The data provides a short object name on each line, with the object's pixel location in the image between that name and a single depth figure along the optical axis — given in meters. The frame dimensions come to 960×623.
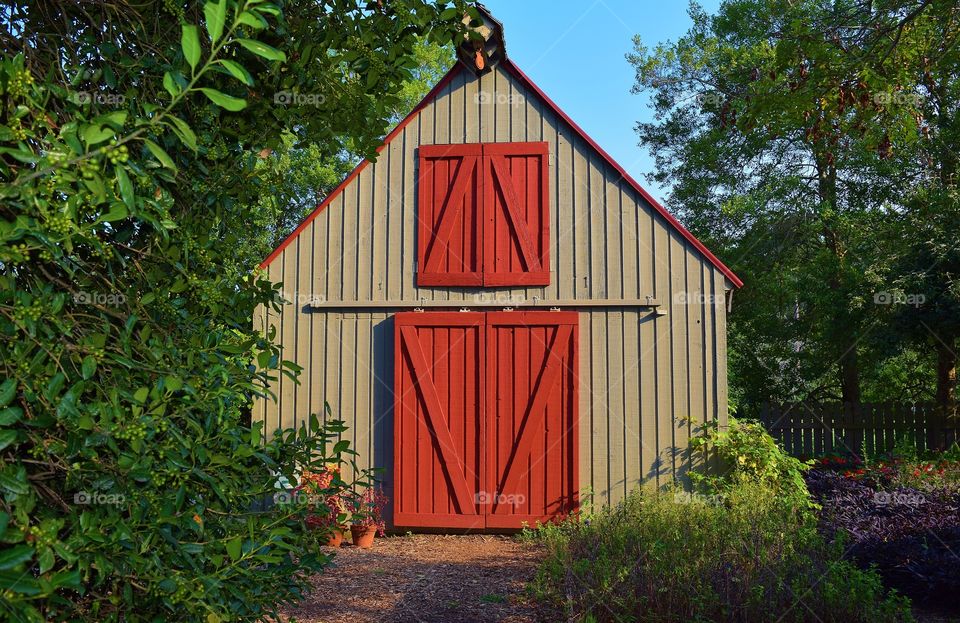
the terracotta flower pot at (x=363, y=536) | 8.22
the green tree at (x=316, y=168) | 20.36
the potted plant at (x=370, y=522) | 8.23
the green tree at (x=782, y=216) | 15.04
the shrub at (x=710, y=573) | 4.59
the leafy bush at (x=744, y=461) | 8.05
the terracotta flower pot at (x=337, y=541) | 8.27
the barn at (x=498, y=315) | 8.58
